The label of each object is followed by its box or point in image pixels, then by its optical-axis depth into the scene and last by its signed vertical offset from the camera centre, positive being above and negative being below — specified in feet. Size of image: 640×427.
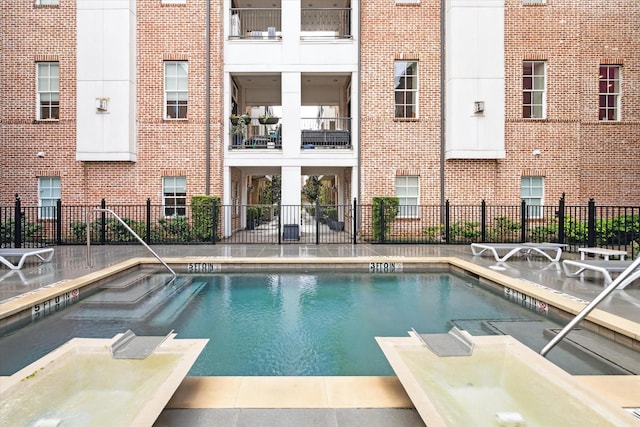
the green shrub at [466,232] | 42.19 -2.39
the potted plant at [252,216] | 60.90 -1.04
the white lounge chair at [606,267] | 18.72 -3.04
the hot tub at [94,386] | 7.39 -3.93
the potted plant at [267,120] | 48.73 +11.99
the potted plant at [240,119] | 47.62 +11.87
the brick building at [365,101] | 43.83 +13.32
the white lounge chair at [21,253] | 24.68 -3.00
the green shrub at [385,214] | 41.83 -0.35
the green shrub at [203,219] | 40.88 -0.97
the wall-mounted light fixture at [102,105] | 42.36 +12.08
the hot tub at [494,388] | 7.10 -3.89
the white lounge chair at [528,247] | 28.30 -2.82
